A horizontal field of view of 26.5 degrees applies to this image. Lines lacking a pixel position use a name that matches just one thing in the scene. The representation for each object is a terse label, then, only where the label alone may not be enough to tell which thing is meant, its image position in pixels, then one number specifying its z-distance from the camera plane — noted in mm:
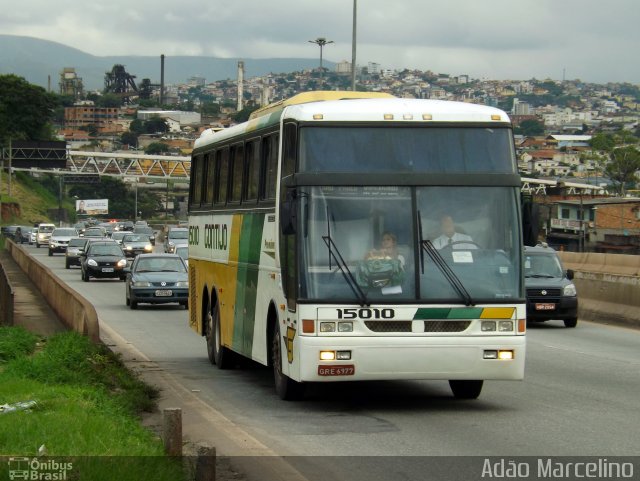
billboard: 171012
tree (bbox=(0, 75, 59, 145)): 142000
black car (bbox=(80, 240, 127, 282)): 50769
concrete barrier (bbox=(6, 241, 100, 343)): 18844
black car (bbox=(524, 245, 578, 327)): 28000
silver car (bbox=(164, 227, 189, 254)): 66312
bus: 13414
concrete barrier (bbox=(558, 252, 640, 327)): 29719
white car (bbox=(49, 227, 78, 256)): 78250
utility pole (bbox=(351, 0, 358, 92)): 43441
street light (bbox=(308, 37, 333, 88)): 63756
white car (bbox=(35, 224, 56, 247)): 96375
